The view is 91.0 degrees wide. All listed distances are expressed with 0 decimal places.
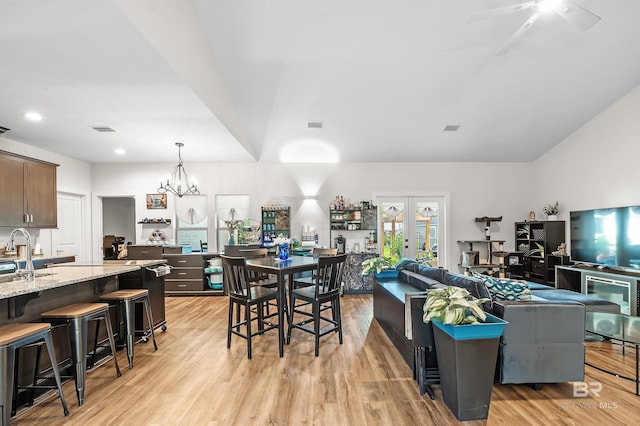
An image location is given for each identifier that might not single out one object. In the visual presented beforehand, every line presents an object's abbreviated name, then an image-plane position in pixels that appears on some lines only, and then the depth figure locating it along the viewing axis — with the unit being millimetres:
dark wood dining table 3234
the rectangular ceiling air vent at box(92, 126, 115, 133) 4391
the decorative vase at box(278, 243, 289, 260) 4027
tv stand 4191
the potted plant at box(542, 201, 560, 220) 6098
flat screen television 4465
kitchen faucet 2564
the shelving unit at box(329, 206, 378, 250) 6523
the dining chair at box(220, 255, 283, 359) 3205
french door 6801
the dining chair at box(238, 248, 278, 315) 4242
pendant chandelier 6461
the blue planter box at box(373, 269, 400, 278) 4180
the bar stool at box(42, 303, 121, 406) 2406
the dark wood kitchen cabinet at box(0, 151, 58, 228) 4355
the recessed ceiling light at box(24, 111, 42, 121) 3792
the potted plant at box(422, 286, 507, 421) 2111
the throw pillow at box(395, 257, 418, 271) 4250
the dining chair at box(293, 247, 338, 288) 4220
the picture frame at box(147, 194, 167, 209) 6531
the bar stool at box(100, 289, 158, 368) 3025
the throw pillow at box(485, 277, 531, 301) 2711
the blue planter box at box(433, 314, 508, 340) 2098
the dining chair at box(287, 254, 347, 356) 3279
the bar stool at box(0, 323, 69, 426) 1883
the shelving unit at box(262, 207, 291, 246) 6492
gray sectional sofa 2490
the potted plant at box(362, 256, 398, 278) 4172
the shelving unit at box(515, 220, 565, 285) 6023
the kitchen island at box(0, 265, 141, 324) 2301
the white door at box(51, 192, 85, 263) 5688
